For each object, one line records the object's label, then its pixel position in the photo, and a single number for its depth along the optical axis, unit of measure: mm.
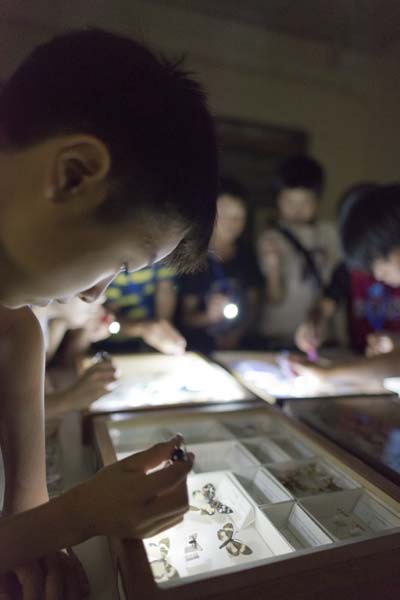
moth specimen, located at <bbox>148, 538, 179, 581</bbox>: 493
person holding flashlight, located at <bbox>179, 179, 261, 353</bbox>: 1644
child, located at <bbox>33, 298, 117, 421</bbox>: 909
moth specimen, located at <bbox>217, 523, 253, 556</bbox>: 580
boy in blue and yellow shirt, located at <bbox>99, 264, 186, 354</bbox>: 1447
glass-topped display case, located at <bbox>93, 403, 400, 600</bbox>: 477
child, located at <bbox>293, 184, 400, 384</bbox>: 1246
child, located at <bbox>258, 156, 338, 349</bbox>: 1854
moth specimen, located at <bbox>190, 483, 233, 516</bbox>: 665
